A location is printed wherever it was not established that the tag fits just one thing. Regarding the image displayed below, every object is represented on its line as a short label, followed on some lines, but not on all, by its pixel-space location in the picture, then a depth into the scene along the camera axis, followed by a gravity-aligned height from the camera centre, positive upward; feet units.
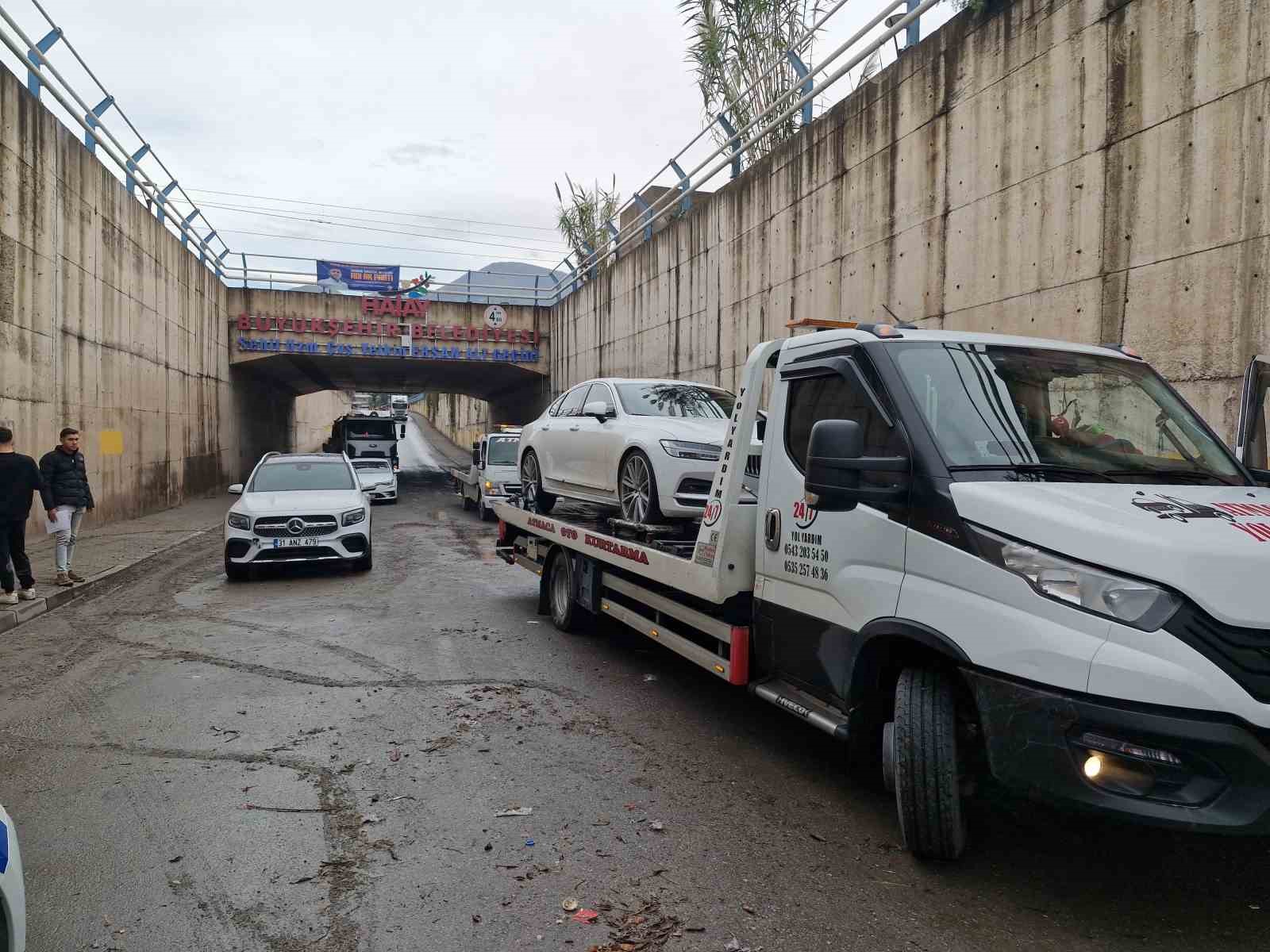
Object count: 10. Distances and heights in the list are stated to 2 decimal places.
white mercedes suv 34.45 -3.83
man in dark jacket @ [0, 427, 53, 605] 26.96 -2.57
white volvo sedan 20.44 -0.32
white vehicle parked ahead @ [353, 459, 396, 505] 73.31 -4.37
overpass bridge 93.15 +10.86
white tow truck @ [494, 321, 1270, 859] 8.60 -1.69
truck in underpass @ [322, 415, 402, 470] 101.24 -0.78
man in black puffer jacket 30.81 -2.08
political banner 95.68 +17.65
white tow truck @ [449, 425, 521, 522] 57.88 -2.64
